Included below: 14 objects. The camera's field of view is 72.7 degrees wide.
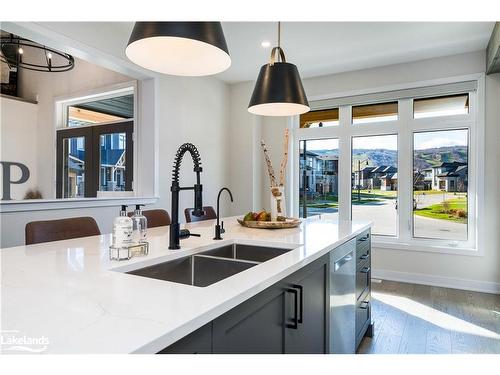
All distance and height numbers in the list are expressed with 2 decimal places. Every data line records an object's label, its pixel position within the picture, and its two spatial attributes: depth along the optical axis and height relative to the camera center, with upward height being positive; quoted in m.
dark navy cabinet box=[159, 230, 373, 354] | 0.87 -0.44
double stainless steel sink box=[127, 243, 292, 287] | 1.43 -0.36
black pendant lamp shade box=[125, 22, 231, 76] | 1.41 +0.66
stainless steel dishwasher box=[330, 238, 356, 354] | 1.86 -0.65
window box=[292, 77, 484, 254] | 4.04 +0.33
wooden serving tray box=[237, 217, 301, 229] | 2.33 -0.25
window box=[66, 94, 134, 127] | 4.32 +1.06
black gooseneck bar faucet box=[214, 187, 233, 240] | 1.89 -0.25
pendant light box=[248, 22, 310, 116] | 2.27 +0.69
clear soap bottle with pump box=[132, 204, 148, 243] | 1.50 -0.17
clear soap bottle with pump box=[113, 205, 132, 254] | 1.31 -0.17
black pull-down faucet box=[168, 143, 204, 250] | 1.58 -0.05
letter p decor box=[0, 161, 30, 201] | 3.27 +0.10
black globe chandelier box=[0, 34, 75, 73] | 3.78 +1.94
